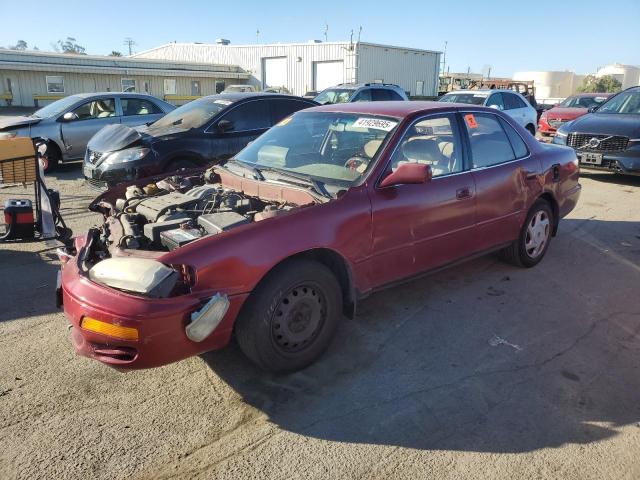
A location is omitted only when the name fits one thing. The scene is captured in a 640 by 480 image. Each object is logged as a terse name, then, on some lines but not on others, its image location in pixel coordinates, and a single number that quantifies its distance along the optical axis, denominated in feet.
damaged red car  8.82
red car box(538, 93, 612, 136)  48.09
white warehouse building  108.88
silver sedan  31.94
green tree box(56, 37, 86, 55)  350.72
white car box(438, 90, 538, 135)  40.98
